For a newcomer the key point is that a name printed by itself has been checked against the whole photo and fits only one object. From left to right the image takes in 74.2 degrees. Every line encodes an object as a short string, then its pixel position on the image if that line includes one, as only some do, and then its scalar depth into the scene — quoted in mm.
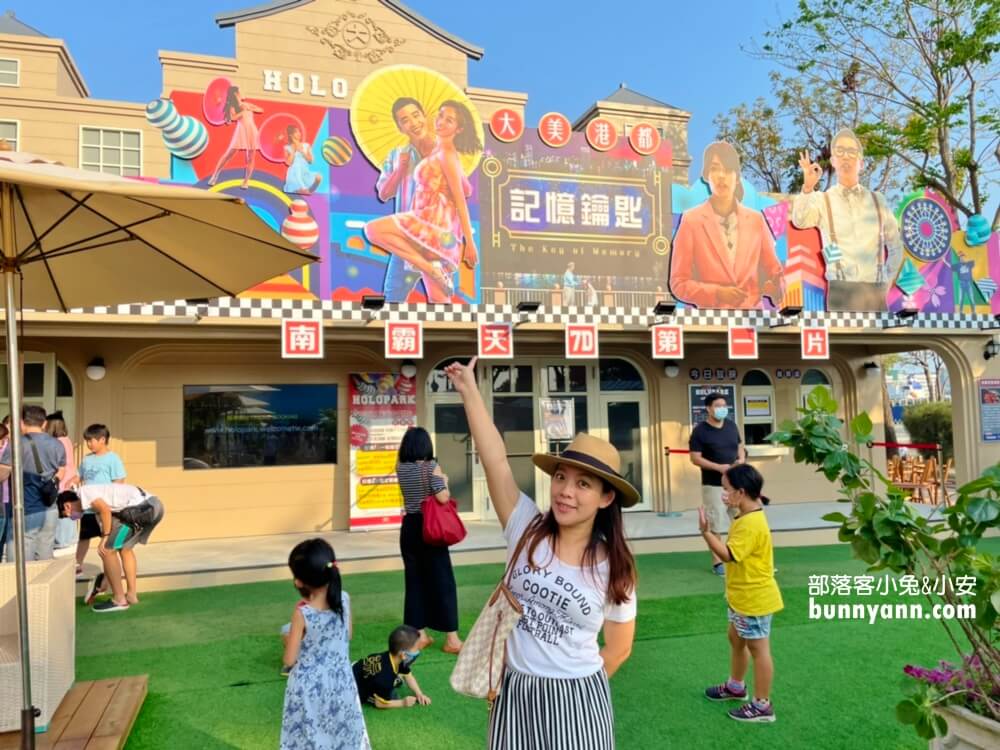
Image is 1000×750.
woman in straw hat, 1687
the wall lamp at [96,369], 7801
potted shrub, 1815
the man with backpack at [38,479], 4492
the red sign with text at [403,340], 7434
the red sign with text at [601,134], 8633
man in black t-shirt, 5938
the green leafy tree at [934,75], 11344
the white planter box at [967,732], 2006
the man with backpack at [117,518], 4895
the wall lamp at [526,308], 7707
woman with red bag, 4008
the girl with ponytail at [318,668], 2357
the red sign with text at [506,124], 8250
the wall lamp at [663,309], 8234
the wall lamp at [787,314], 8609
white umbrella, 2139
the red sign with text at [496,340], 7750
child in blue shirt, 5105
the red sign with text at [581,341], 8031
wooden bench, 2709
